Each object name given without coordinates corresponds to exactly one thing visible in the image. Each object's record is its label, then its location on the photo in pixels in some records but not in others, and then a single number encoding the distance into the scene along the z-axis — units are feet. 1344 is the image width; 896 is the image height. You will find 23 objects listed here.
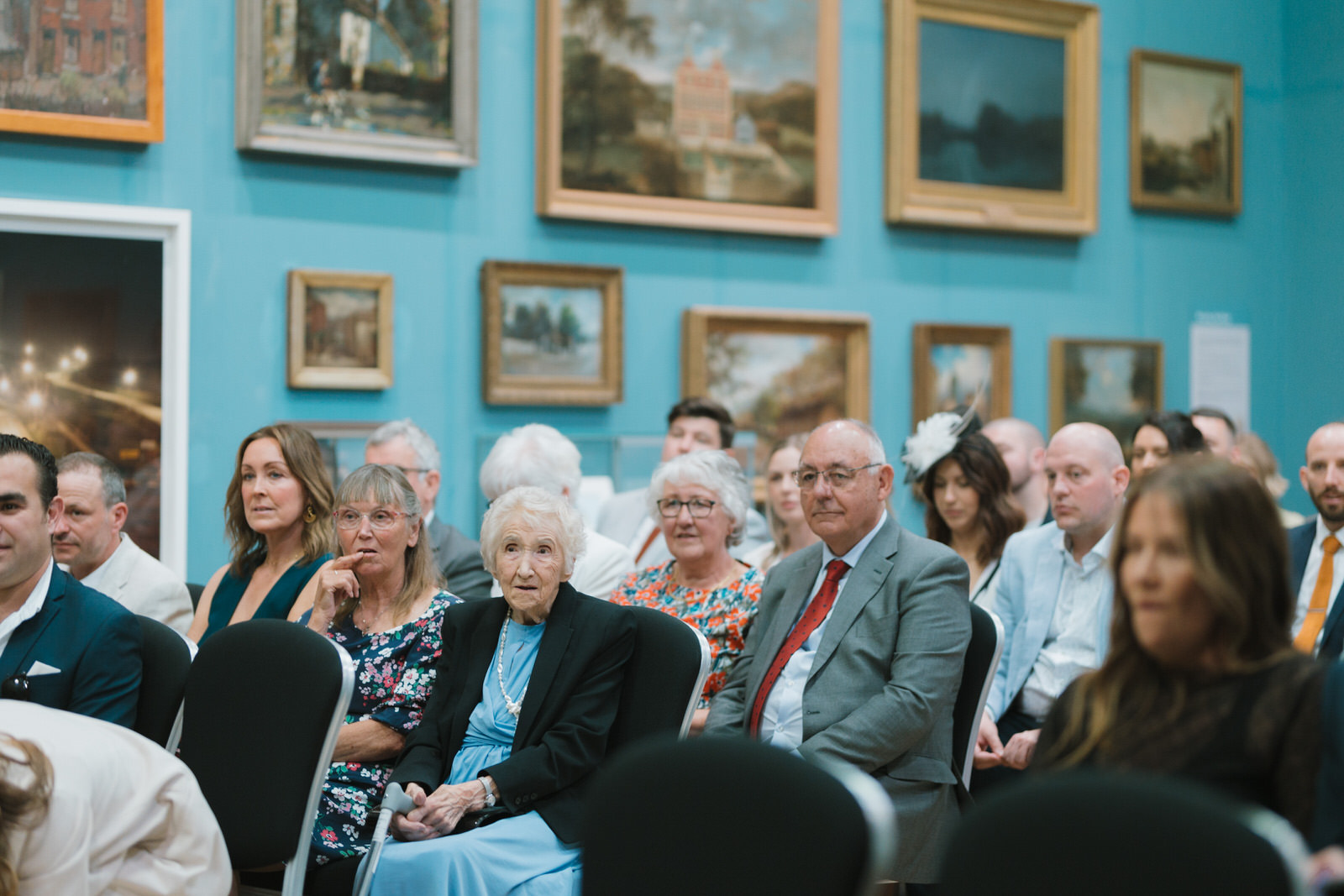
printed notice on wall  28.50
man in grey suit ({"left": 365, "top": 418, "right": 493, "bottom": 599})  17.40
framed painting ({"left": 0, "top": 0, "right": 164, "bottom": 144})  19.07
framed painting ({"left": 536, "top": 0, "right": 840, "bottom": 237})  22.68
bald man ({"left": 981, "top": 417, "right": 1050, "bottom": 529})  21.09
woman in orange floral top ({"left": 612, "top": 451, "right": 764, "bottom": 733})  14.85
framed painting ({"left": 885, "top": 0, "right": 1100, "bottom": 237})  25.27
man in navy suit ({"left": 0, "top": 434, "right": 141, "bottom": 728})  11.10
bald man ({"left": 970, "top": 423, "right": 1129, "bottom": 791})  15.16
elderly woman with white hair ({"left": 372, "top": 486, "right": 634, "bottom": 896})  11.66
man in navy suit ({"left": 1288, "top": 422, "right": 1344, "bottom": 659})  14.30
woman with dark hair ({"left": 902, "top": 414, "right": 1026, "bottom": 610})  17.06
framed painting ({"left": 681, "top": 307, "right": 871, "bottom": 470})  23.98
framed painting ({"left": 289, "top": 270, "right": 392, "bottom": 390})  21.03
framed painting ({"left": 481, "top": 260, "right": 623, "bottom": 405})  22.27
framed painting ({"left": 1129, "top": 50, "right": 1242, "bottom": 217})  27.45
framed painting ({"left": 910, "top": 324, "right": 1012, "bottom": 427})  25.77
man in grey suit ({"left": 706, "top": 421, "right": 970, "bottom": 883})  12.35
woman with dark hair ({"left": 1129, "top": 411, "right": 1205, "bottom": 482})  19.07
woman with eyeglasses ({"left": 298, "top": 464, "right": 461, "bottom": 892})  13.01
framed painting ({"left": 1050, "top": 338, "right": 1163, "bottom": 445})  27.04
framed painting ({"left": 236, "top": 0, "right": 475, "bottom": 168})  20.42
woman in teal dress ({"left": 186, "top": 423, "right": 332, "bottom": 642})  15.23
